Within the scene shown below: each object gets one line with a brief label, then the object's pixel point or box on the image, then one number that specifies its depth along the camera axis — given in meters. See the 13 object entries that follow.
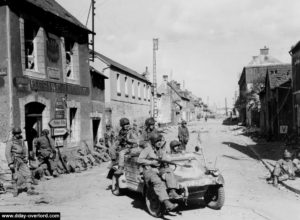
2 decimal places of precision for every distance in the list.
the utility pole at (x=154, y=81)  26.43
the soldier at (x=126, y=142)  9.34
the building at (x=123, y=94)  26.95
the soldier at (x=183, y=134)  17.04
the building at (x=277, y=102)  23.70
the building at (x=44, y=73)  11.67
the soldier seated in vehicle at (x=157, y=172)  6.72
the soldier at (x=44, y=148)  12.08
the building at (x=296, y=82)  20.48
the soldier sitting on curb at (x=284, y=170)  10.53
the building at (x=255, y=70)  54.55
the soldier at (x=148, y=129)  10.45
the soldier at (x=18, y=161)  9.80
